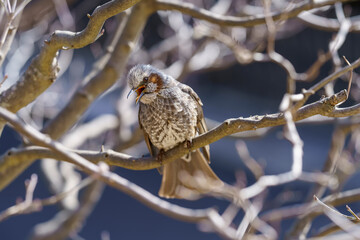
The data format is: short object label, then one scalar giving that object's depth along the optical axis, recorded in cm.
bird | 650
